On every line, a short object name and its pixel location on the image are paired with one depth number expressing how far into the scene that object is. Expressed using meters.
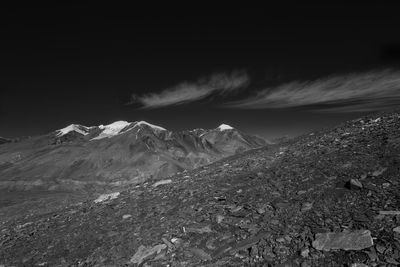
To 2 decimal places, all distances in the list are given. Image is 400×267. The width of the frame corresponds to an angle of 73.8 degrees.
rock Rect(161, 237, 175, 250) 8.02
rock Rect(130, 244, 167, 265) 7.84
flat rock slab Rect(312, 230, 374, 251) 6.04
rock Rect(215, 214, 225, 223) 9.02
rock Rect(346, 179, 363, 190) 8.46
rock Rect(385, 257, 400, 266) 5.32
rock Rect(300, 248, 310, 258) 6.21
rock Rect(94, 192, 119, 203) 16.33
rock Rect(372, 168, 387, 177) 9.02
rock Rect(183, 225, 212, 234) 8.57
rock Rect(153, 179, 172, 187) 17.15
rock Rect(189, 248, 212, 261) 7.24
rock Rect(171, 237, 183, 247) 8.12
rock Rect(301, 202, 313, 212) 8.23
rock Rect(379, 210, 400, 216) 6.67
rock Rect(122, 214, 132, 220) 11.33
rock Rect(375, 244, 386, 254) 5.65
